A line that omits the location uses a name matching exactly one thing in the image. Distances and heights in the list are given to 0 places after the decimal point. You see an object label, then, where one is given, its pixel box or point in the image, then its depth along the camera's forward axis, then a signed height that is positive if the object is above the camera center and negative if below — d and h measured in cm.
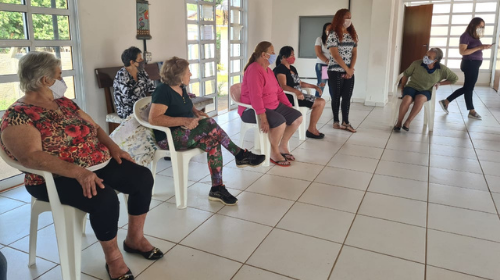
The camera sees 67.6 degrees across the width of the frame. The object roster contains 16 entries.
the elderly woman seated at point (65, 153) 166 -43
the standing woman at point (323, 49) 537 +18
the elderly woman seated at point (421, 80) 460 -22
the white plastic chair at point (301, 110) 422 -57
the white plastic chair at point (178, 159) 256 -67
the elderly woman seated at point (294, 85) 407 -27
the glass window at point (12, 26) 284 +26
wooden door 822 +66
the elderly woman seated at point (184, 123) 251 -42
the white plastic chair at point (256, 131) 346 -67
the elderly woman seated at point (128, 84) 328 -20
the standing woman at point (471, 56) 525 +9
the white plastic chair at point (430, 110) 477 -60
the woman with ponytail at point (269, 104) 336 -41
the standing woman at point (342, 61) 454 +1
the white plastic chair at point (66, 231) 171 -77
